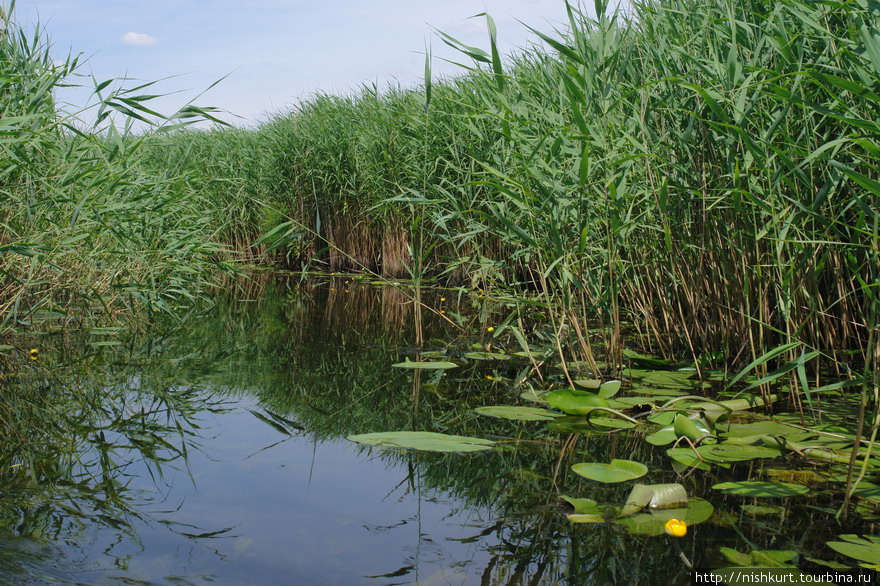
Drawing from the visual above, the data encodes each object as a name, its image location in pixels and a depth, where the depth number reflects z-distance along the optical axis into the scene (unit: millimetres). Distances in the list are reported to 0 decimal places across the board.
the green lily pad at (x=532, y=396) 3047
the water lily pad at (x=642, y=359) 3505
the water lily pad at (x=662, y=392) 2964
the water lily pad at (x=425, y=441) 2355
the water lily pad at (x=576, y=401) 2715
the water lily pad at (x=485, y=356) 4001
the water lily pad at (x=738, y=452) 2271
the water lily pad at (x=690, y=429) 2377
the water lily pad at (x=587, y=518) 1794
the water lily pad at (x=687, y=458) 2240
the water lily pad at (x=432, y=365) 3662
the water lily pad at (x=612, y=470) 2035
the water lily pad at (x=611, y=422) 2656
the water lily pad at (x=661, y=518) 1741
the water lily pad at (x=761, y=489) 1975
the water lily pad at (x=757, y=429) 2480
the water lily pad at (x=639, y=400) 2831
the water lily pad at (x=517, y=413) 2756
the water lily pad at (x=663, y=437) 2406
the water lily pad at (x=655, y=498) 1839
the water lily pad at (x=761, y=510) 1875
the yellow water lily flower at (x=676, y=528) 1689
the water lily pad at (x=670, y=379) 3158
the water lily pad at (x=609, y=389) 2779
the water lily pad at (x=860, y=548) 1552
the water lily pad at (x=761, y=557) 1554
